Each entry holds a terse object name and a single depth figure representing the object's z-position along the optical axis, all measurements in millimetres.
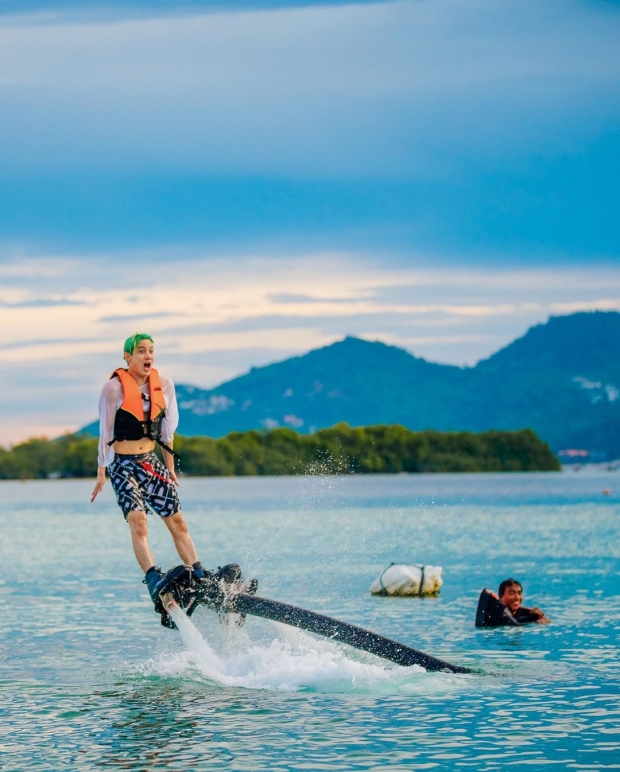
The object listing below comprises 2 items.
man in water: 26078
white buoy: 32562
